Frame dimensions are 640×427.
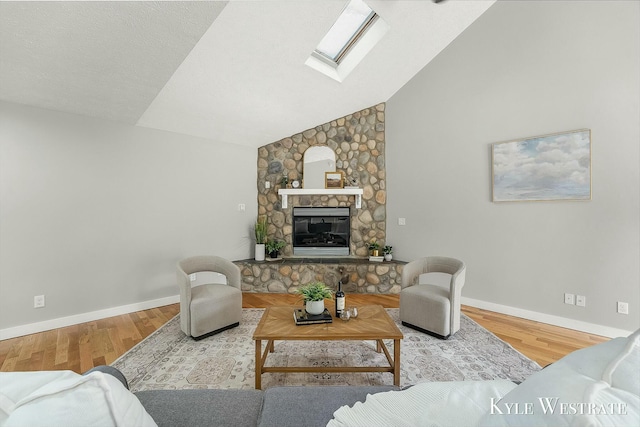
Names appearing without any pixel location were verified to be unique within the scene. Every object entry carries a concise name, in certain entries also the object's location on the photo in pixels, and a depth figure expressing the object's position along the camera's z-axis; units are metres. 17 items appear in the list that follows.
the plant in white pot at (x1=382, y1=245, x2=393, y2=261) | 4.30
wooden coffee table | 1.83
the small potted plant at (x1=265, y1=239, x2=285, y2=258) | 4.40
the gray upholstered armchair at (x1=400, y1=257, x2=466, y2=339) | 2.59
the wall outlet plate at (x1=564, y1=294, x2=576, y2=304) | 2.91
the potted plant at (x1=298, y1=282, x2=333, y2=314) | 2.12
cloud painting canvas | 2.88
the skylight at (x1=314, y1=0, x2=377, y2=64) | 3.08
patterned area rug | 1.99
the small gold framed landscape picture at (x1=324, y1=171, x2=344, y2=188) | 4.60
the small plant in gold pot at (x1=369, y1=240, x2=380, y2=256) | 4.32
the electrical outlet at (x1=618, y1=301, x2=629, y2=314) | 2.64
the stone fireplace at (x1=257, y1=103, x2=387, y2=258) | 4.56
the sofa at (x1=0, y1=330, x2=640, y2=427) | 0.53
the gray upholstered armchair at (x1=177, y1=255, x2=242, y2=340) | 2.57
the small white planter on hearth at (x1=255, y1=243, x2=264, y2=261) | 4.35
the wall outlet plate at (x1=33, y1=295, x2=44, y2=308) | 2.74
